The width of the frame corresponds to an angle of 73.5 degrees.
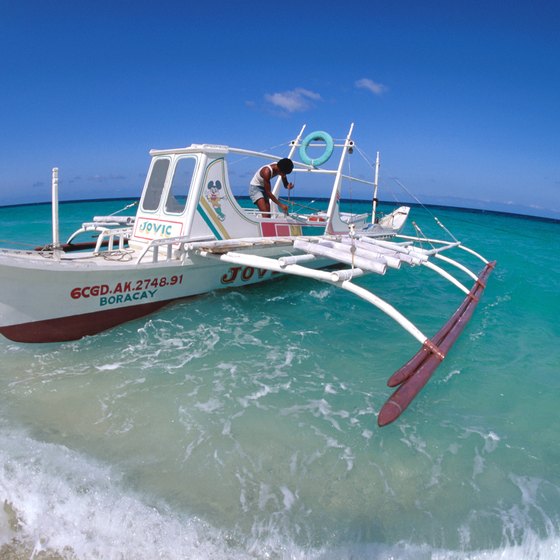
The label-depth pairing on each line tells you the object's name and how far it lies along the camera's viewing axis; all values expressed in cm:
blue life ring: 912
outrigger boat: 491
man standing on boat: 820
